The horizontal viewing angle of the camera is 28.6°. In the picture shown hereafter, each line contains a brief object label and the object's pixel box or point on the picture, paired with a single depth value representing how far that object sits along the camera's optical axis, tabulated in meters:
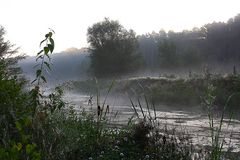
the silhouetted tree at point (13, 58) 9.62
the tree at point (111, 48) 62.09
